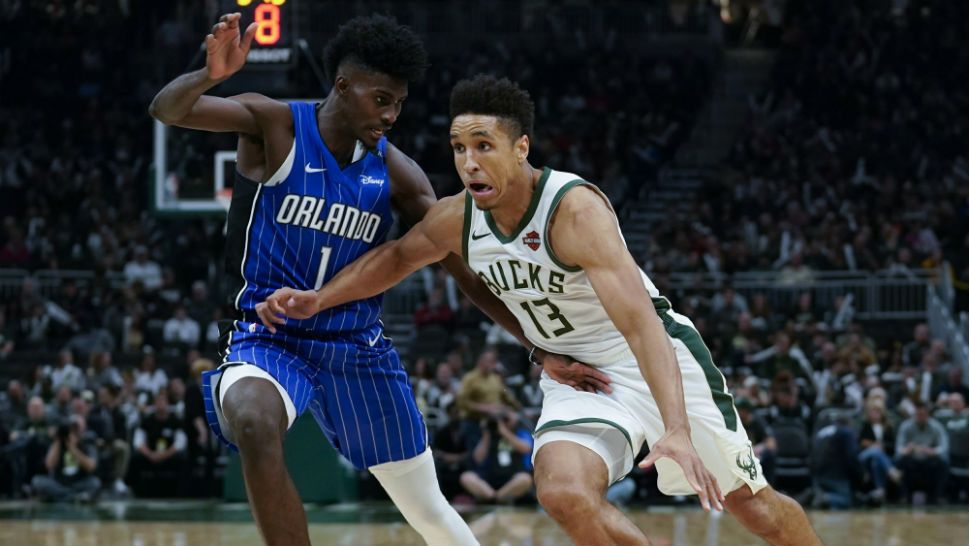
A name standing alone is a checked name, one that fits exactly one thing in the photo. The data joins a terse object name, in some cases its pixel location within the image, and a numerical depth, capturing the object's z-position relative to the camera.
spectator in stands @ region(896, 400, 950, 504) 12.90
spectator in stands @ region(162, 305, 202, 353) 16.61
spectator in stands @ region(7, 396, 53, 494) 13.66
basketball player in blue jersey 5.56
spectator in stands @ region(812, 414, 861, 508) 12.59
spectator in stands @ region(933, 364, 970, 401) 14.00
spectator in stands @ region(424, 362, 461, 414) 13.93
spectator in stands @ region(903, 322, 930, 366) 15.48
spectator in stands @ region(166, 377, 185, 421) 14.27
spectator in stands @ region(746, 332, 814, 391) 14.70
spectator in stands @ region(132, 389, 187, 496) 13.75
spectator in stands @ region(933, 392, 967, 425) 13.23
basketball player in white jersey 4.93
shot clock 11.36
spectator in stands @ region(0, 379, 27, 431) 14.01
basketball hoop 11.88
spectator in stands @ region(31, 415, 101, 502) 13.41
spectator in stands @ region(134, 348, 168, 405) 14.81
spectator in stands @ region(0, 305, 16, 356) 16.86
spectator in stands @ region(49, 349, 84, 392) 15.00
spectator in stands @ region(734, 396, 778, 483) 12.54
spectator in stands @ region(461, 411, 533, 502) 12.69
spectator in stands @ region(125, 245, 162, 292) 18.19
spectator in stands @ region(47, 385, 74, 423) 13.87
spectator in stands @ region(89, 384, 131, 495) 13.66
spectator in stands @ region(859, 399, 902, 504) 12.85
